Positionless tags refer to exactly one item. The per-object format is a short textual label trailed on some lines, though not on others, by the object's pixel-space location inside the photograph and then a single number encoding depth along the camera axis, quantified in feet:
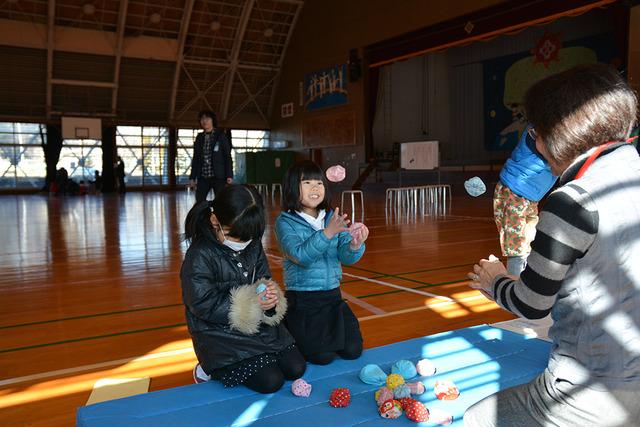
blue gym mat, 6.40
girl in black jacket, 7.18
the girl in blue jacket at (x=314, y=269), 8.42
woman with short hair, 3.68
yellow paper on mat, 7.39
